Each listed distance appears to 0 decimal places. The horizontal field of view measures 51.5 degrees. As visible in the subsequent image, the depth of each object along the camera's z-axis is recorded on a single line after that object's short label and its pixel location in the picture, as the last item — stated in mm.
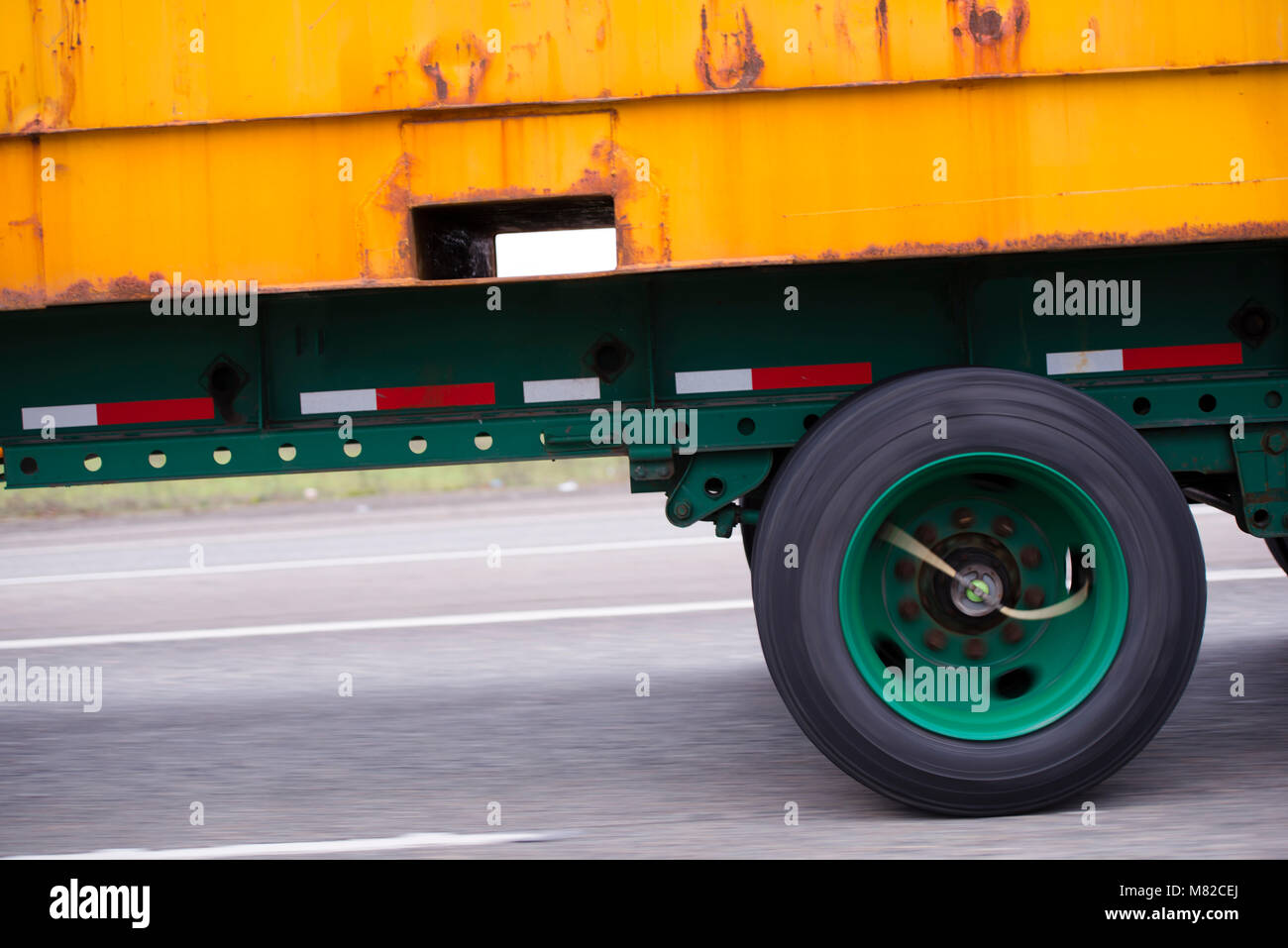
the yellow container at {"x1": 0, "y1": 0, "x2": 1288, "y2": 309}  3611
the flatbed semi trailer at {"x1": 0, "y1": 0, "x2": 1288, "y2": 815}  3611
